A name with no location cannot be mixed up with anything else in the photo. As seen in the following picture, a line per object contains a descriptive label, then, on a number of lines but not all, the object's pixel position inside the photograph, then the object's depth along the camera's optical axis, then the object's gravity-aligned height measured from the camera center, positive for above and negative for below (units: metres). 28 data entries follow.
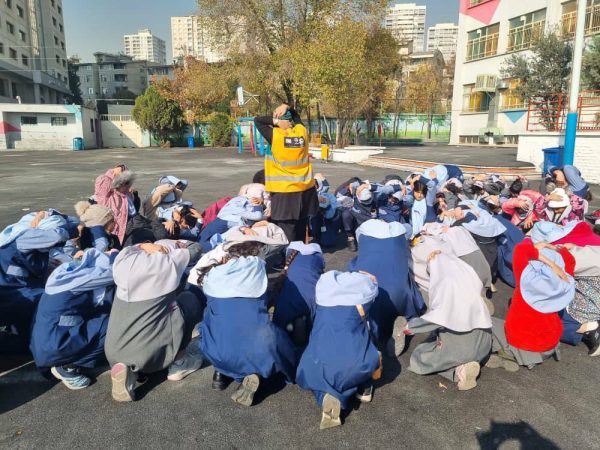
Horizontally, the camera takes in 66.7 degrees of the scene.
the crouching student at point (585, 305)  3.64 -1.35
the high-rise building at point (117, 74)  84.25 +10.30
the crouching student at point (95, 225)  4.32 -0.90
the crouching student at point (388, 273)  3.70 -1.14
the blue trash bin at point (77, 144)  35.22 -1.07
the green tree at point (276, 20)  25.16 +6.22
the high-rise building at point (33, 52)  42.38 +7.95
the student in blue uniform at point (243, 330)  2.95 -1.28
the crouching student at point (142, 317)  3.01 -1.24
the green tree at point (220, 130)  37.75 +0.09
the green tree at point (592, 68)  16.41 +2.38
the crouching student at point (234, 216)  5.30 -0.98
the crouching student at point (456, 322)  3.10 -1.27
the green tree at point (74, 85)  63.53 +6.21
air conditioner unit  30.48 +3.35
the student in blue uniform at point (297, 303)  3.66 -1.35
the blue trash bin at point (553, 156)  12.66 -0.62
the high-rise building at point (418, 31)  173.60 +39.30
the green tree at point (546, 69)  22.92 +3.30
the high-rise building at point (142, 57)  197.88 +31.53
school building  26.06 +5.18
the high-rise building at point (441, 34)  183.12 +39.30
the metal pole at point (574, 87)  9.98 +1.03
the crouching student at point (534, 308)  3.16 -1.22
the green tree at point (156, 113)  37.56 +1.43
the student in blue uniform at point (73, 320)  3.08 -1.31
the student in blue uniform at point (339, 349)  2.78 -1.34
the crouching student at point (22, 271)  3.55 -1.12
